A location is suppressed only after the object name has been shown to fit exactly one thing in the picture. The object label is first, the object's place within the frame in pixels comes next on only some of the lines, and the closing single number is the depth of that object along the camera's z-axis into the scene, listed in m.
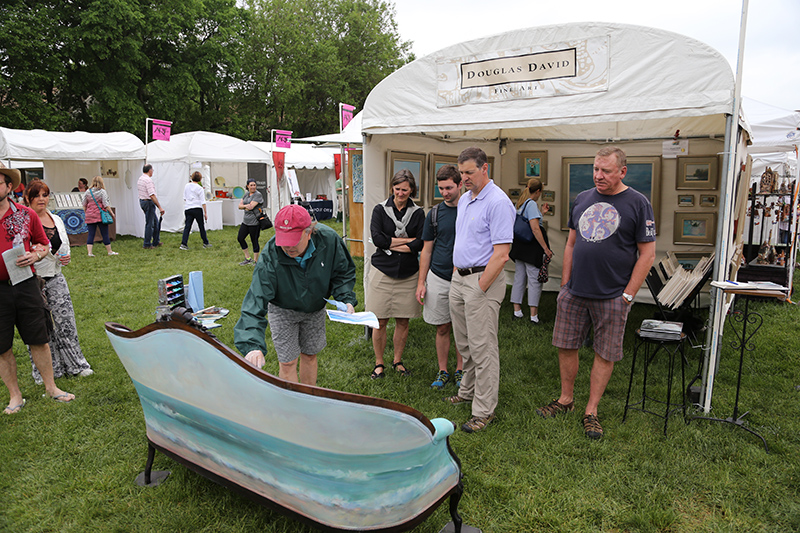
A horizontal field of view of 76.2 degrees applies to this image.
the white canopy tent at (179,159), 15.26
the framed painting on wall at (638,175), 6.54
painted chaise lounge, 2.00
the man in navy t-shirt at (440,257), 4.01
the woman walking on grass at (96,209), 11.30
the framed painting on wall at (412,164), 5.62
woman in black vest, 4.46
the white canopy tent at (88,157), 11.70
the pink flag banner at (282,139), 14.59
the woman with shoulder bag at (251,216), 9.59
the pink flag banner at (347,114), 10.07
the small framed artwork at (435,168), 6.25
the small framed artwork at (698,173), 6.18
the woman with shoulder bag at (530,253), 5.95
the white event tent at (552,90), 3.49
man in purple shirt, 3.49
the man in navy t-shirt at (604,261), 3.41
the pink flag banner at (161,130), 13.55
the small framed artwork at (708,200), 6.28
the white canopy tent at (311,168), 18.73
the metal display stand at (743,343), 3.26
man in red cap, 2.85
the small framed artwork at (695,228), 6.33
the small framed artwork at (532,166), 7.30
